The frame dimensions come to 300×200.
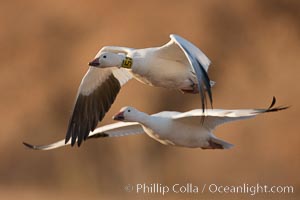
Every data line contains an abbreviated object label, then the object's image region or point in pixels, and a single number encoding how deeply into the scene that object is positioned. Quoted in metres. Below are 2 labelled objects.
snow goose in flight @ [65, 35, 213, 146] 17.09
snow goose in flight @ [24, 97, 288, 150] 18.27
